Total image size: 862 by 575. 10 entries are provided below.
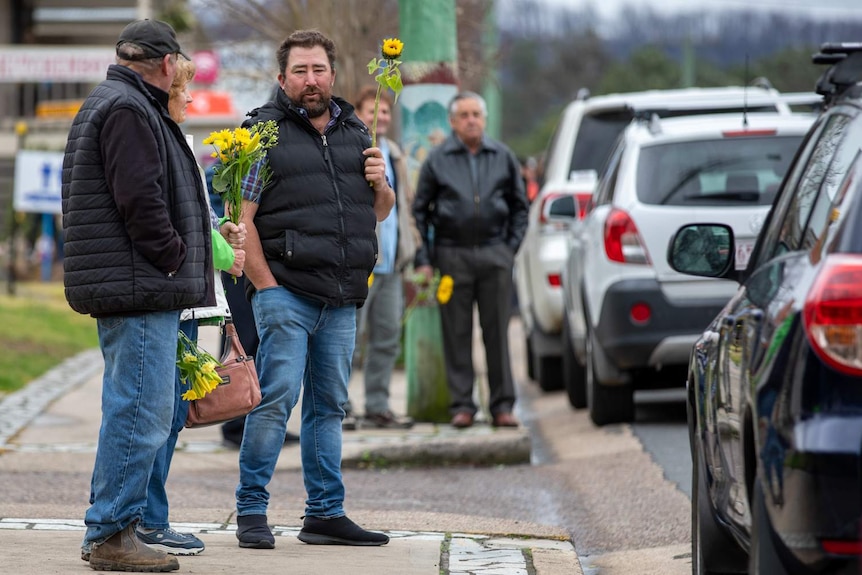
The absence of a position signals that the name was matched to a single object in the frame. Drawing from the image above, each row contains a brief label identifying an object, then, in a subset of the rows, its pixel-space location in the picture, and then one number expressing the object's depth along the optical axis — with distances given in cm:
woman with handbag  1082
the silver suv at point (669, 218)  1777
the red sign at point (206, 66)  6145
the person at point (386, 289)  1875
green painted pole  1987
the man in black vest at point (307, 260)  1133
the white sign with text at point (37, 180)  4984
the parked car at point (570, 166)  2297
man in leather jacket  1852
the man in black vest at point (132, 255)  971
